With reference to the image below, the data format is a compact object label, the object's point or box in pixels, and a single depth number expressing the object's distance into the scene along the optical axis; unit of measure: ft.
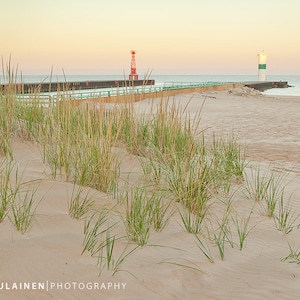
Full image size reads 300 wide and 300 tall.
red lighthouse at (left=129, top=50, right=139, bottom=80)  179.53
